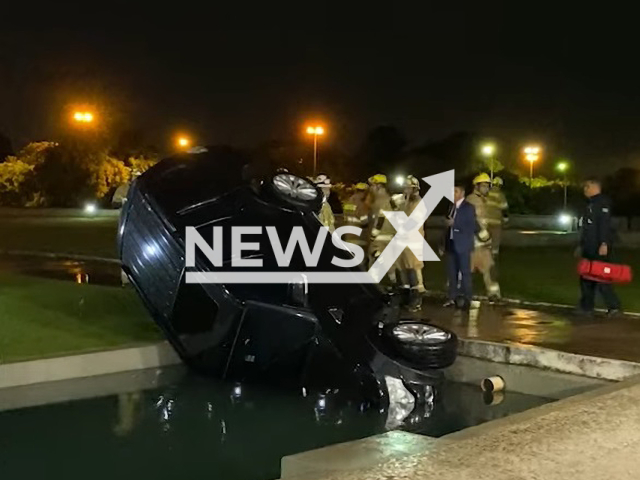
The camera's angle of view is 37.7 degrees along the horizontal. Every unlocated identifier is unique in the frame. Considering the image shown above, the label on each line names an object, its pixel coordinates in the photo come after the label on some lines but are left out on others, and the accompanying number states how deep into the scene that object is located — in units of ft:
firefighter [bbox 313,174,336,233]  37.58
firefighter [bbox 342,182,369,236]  43.68
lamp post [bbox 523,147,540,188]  162.79
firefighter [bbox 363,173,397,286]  40.27
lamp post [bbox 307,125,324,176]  161.68
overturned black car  25.22
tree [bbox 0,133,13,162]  211.92
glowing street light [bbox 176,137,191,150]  175.63
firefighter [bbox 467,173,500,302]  39.81
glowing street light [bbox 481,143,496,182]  160.28
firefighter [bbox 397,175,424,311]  39.19
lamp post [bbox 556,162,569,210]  151.73
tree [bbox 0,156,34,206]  175.32
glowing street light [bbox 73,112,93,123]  166.91
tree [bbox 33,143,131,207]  171.53
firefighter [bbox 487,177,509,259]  42.65
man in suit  37.19
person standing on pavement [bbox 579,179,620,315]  35.37
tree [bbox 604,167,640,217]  116.67
